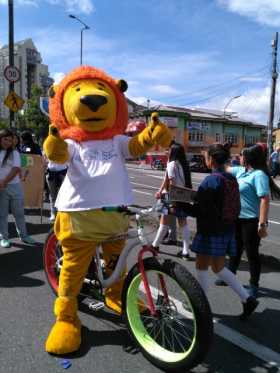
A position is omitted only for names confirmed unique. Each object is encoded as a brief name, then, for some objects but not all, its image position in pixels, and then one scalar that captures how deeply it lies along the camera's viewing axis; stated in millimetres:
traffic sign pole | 13453
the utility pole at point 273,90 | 24781
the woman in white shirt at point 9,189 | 5965
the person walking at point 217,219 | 3457
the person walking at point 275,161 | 19781
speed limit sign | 12289
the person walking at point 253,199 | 3953
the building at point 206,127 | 53031
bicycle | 2643
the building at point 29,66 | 108438
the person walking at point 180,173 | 5727
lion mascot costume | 3168
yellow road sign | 12875
